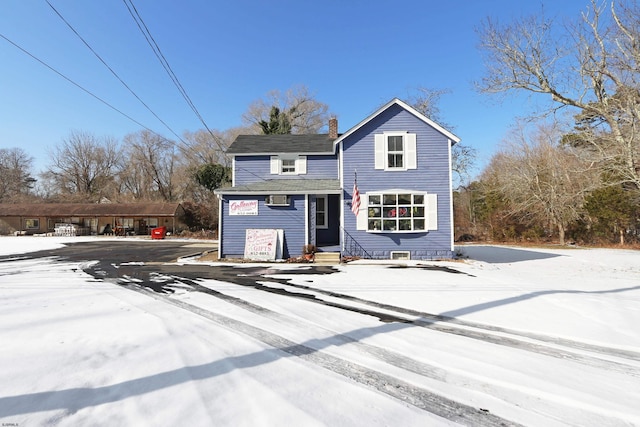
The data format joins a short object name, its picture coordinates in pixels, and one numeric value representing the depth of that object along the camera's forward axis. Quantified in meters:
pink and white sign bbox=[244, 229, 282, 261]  12.09
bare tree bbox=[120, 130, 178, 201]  41.50
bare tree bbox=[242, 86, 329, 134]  33.31
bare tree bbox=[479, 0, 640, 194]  9.33
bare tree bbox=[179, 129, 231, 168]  38.39
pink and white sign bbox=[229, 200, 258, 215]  12.44
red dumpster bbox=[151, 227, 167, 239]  25.69
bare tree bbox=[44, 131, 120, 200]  41.03
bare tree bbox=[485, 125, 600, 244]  20.88
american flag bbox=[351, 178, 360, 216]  11.87
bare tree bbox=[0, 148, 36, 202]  42.94
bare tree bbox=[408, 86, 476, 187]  22.61
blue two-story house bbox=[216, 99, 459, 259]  12.20
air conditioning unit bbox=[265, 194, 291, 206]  12.30
